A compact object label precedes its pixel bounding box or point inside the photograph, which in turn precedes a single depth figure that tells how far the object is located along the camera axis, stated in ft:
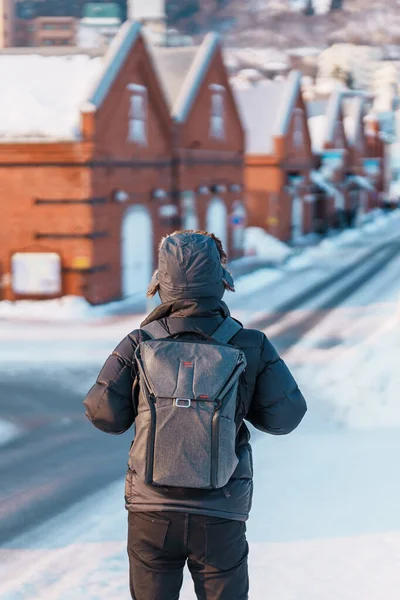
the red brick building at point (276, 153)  122.62
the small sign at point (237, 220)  93.40
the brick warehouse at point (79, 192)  67.26
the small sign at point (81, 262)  67.36
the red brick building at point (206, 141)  85.25
